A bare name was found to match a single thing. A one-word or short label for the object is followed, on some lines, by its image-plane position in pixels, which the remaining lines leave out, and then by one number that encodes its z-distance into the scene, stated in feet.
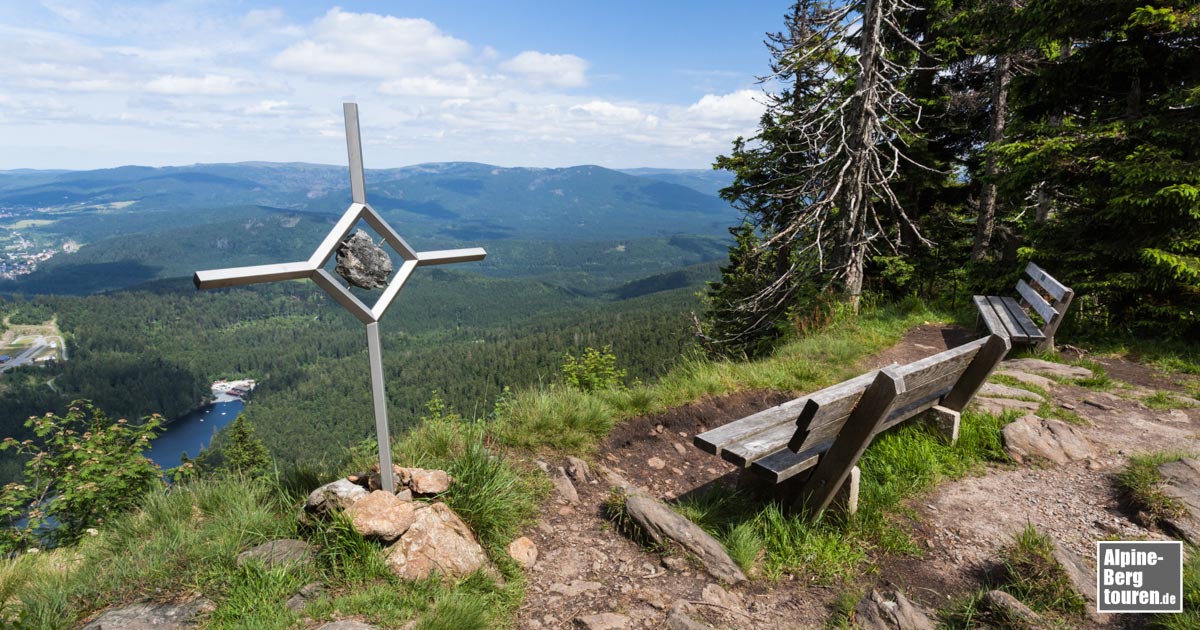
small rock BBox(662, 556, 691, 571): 9.55
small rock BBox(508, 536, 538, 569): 9.57
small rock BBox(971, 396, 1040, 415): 14.56
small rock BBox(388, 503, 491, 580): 8.48
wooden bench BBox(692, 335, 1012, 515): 9.00
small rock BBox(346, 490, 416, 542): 8.66
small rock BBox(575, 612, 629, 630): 8.02
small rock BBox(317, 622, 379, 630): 7.13
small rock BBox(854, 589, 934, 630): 7.91
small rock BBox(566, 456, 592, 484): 12.60
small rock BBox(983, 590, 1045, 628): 7.48
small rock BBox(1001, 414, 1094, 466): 12.71
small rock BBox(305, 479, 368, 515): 9.17
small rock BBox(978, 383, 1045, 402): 15.91
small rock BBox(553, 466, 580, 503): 11.76
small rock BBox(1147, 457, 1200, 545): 9.50
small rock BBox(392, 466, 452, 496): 10.16
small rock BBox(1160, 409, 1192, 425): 14.76
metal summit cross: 8.25
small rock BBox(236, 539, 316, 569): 8.29
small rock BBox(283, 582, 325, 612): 7.70
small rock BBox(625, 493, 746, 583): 9.53
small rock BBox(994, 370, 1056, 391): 17.28
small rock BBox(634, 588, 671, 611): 8.55
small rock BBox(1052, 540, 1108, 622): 7.95
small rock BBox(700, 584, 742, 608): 8.78
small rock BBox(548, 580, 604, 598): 8.97
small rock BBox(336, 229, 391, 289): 9.09
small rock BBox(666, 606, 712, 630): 7.93
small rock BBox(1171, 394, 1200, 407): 15.65
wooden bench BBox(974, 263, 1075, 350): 19.47
